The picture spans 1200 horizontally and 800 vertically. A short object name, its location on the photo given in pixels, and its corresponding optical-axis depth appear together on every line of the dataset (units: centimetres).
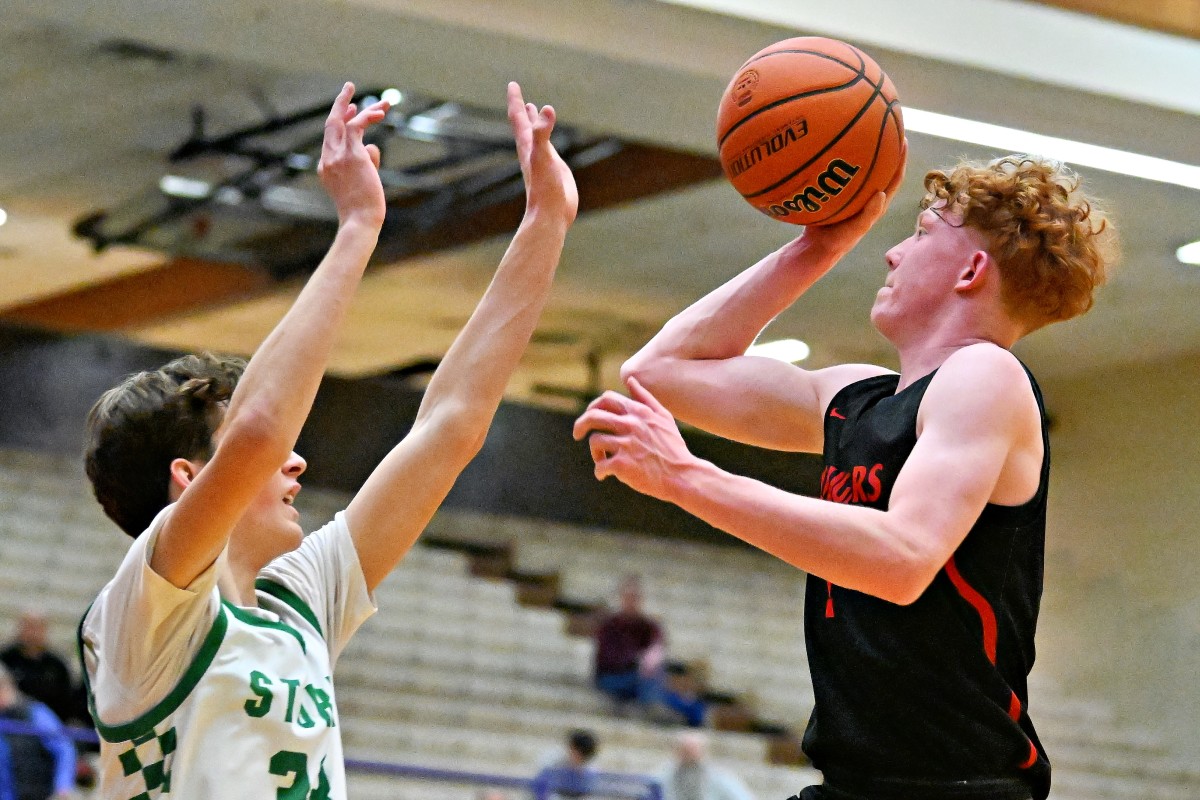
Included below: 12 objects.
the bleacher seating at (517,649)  2238
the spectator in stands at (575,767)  1628
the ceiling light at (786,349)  2661
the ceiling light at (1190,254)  1925
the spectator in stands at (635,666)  2374
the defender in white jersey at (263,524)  374
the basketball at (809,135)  495
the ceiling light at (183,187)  1966
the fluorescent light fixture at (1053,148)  1298
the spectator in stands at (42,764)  1338
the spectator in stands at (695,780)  1682
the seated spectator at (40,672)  1688
